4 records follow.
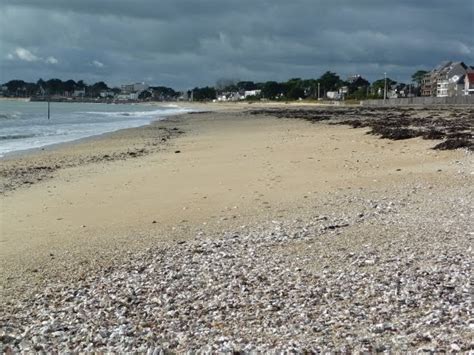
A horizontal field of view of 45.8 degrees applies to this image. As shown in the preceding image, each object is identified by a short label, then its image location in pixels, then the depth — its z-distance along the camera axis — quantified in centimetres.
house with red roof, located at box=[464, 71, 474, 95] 10916
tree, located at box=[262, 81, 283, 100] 16312
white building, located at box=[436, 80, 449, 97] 12062
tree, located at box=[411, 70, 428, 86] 15348
